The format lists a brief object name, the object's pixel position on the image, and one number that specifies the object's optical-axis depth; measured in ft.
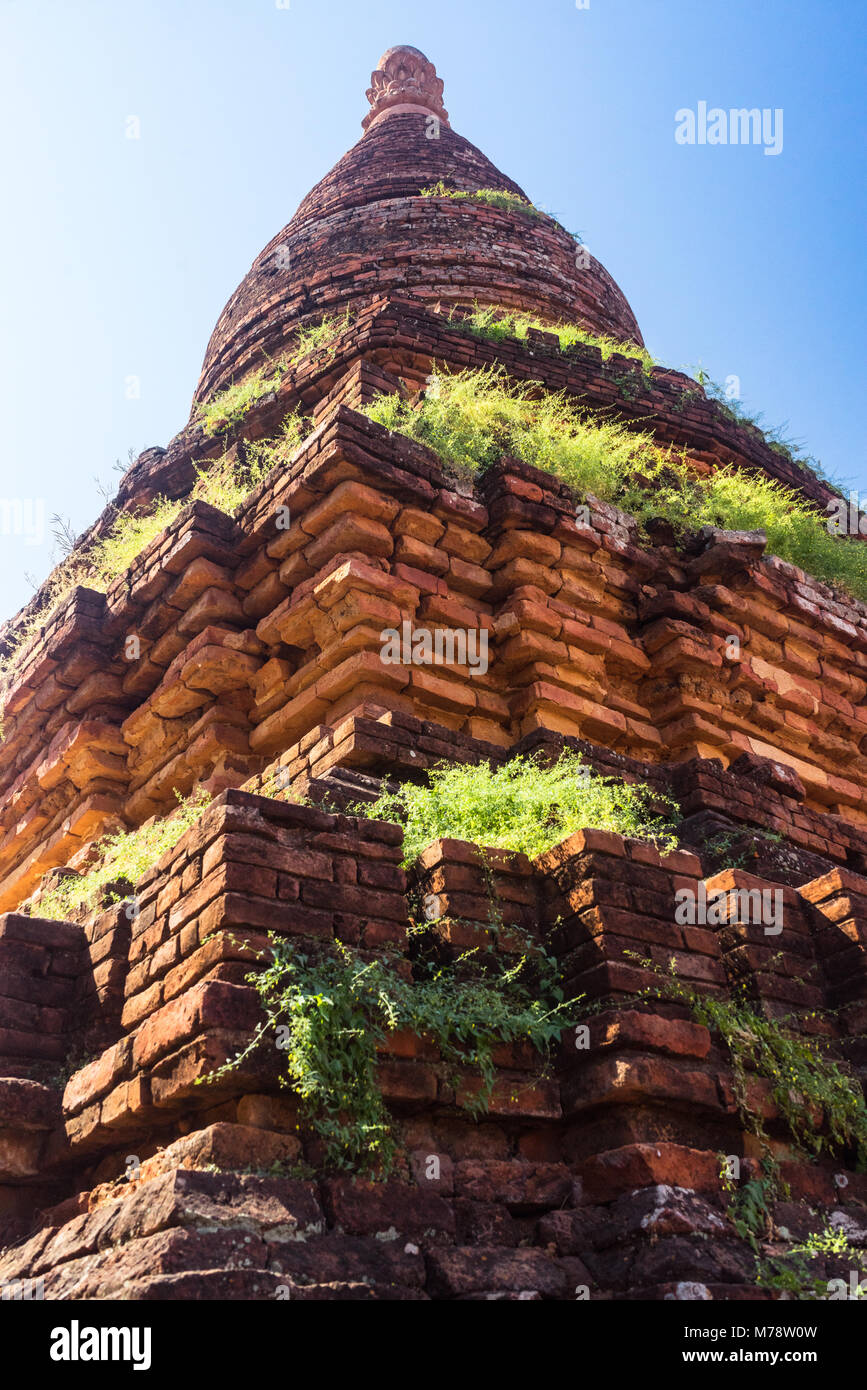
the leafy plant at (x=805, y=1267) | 7.64
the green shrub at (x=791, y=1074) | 9.27
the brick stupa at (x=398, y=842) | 7.67
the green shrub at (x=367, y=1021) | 7.73
